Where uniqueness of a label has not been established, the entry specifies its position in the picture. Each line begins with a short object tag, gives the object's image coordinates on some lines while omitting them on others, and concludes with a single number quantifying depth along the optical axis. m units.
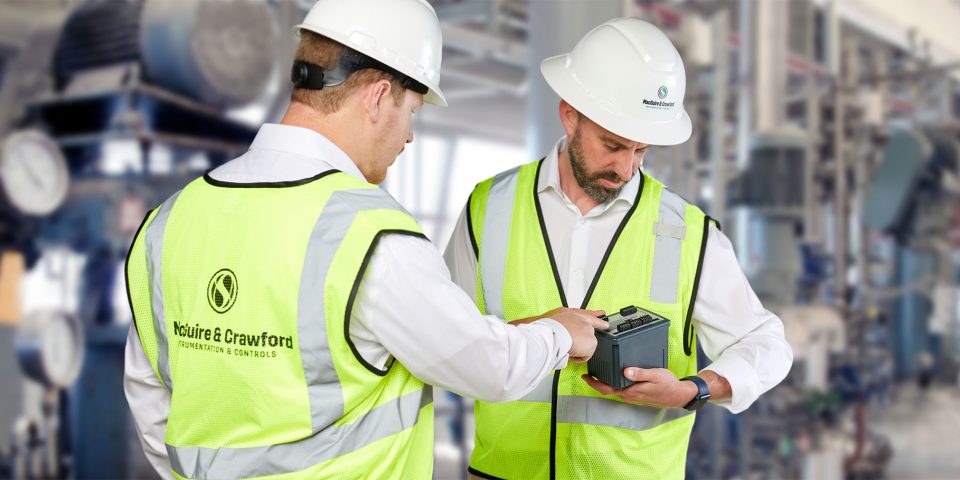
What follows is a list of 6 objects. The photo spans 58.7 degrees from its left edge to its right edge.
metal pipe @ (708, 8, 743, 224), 4.38
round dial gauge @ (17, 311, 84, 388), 2.62
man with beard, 1.43
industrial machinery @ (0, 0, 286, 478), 2.55
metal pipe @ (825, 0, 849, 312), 5.28
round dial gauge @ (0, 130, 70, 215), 2.53
